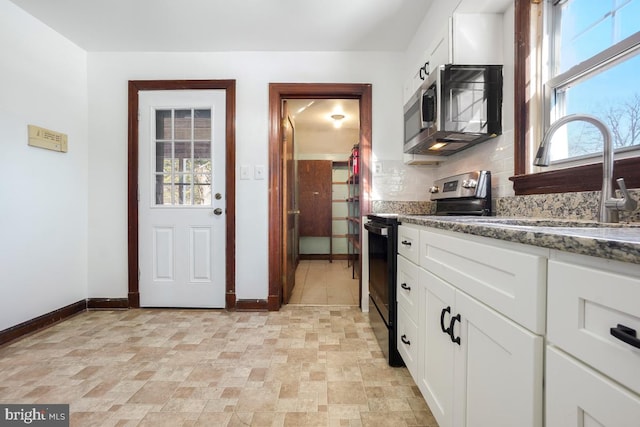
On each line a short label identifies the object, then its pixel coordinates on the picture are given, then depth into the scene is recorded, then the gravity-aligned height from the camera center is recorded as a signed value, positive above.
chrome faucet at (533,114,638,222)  0.88 +0.10
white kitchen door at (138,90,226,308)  2.55 +0.06
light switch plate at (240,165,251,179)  2.53 +0.31
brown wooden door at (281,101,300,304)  2.68 +0.04
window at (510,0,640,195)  1.32 +0.51
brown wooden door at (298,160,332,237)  4.89 +0.17
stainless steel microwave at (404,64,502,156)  1.56 +0.59
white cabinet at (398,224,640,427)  0.43 -0.27
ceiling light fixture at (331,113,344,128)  4.15 +1.34
